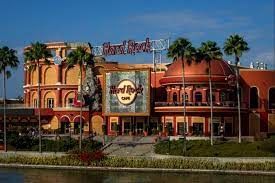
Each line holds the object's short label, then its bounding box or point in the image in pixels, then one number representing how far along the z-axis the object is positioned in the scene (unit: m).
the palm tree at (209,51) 81.50
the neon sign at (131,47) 110.00
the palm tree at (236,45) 80.75
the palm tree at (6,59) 87.94
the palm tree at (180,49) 78.94
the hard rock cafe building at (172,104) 95.50
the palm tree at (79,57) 84.06
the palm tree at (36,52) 85.21
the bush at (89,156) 72.12
